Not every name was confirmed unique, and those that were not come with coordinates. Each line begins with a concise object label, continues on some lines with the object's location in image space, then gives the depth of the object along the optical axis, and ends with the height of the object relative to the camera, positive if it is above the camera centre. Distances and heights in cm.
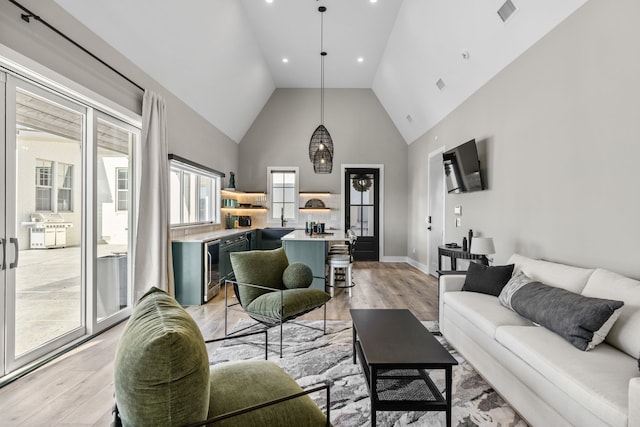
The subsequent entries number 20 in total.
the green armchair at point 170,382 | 96 -50
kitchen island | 474 -57
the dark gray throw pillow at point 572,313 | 185 -61
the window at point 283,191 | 825 +51
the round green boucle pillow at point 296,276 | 327 -64
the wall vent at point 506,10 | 321 +199
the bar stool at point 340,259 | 472 -67
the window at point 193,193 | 521 +33
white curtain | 376 +6
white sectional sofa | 147 -77
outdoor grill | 268 -17
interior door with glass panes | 835 +22
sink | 781 -48
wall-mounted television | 441 +62
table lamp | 369 -38
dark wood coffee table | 179 -81
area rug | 198 -121
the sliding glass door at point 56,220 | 241 -8
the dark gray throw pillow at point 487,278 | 300 -61
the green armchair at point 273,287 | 281 -72
